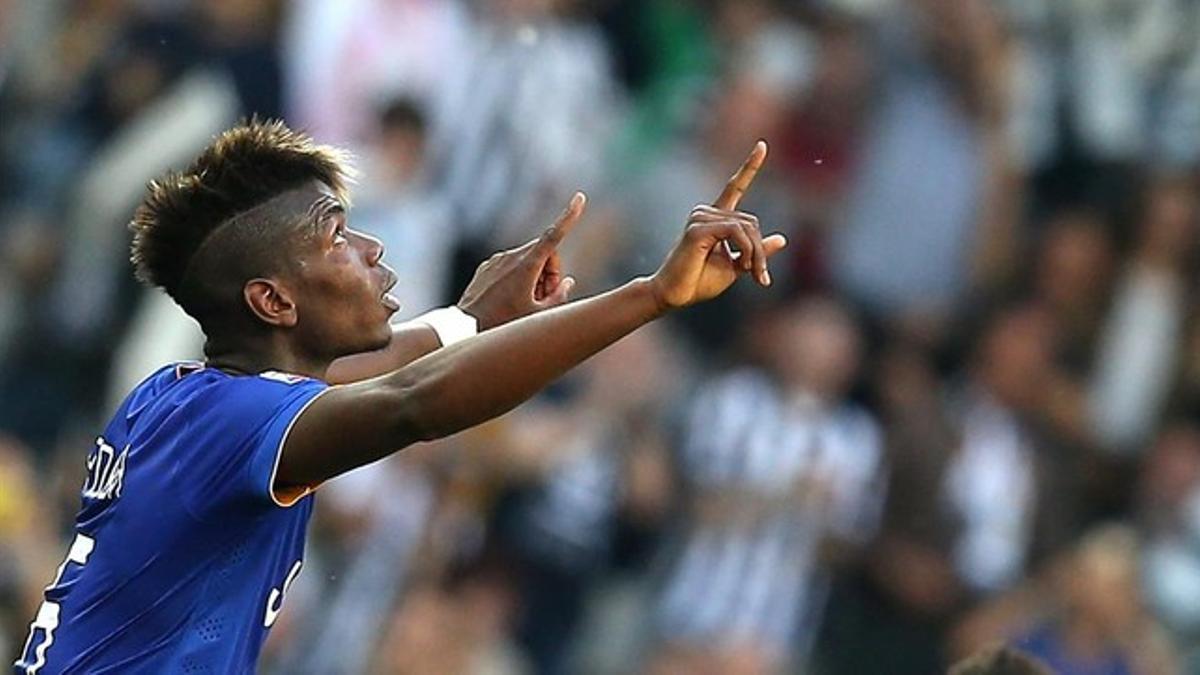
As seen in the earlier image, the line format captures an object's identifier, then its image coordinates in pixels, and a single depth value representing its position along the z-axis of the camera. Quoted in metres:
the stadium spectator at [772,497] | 22.48
